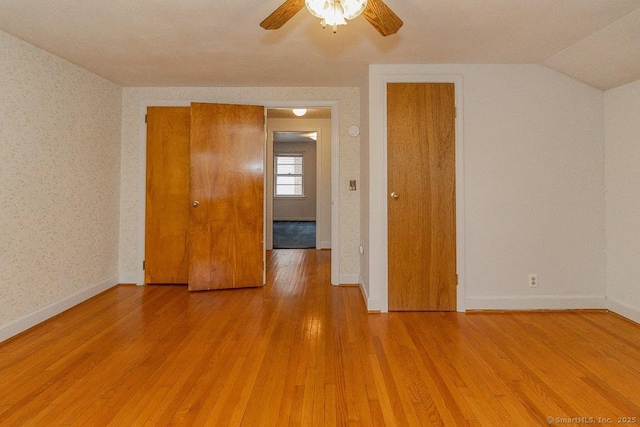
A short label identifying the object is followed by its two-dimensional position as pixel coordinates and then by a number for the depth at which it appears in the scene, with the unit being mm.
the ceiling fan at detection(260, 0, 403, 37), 1478
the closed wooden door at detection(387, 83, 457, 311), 2926
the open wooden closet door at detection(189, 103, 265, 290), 3525
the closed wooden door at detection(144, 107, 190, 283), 3703
